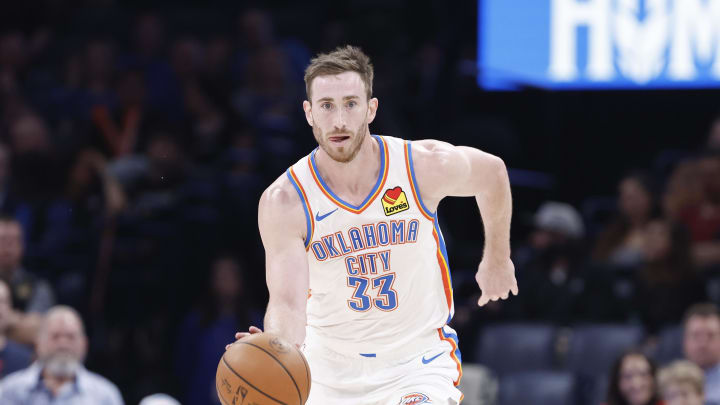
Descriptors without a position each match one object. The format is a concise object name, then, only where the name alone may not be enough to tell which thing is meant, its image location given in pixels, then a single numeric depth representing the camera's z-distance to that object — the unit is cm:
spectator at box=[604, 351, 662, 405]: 1600
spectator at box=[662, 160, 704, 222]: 1969
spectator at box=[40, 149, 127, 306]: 2080
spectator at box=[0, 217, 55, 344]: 1828
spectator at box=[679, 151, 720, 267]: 1952
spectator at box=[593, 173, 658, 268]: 1991
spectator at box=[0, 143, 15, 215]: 2062
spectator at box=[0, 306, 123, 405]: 1617
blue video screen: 2153
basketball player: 986
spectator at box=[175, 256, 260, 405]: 1944
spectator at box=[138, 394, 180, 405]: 1585
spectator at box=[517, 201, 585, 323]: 1950
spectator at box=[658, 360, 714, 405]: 1541
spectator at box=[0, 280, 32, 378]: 1695
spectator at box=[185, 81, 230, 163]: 2206
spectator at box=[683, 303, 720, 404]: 1650
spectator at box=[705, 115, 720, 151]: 2022
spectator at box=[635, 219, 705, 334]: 1839
